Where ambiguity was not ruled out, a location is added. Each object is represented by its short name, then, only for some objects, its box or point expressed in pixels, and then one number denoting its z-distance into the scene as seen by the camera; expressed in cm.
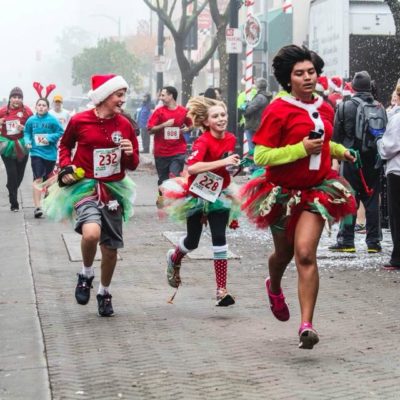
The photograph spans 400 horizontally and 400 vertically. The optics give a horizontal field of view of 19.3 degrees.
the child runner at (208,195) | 905
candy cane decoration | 2452
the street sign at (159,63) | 4022
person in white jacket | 1107
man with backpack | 1211
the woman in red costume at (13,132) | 1708
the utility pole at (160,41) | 4016
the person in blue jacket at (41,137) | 1633
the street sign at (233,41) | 2389
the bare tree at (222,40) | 3064
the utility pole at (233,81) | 2408
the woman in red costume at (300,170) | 719
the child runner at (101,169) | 871
